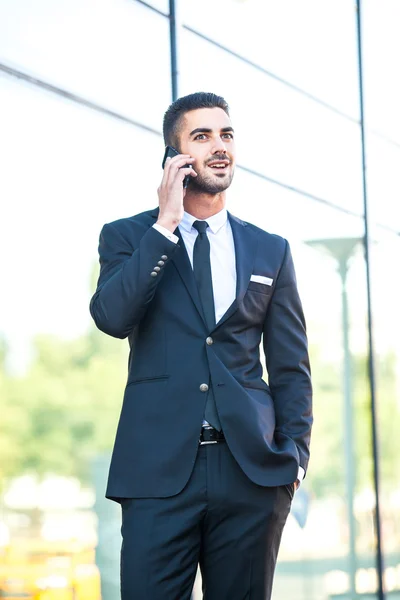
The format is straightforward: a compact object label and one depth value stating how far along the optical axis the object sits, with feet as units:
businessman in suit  16.74
